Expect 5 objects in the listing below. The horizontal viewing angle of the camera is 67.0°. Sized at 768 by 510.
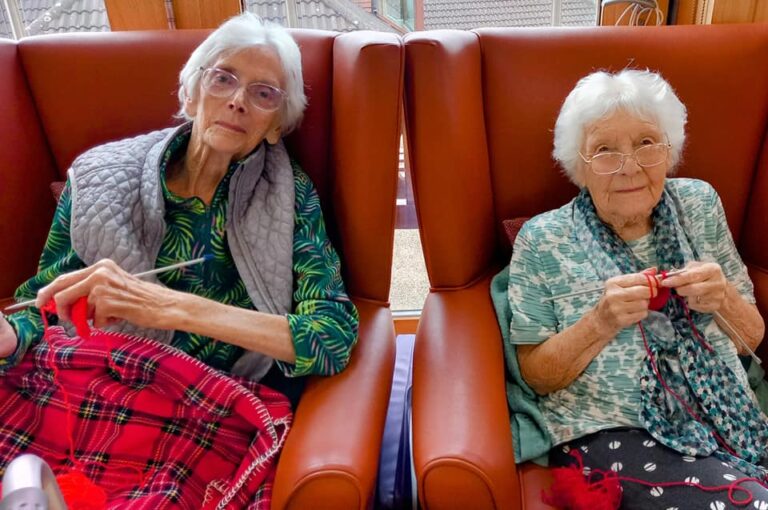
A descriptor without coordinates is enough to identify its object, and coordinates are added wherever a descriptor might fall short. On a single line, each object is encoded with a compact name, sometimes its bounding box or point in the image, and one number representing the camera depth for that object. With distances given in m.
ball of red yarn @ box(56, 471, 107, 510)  0.93
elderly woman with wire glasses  1.01
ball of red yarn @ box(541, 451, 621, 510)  0.94
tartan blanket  1.02
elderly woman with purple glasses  1.16
